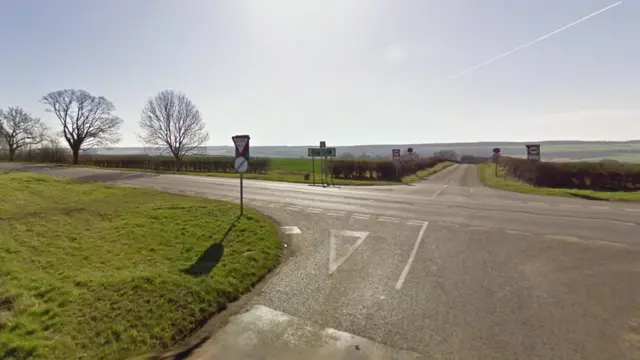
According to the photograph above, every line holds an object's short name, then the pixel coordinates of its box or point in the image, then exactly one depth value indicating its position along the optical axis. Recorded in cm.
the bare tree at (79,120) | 4909
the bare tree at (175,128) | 4566
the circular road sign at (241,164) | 977
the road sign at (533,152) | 2181
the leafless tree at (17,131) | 5816
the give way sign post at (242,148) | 993
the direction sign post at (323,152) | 2474
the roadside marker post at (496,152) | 3117
